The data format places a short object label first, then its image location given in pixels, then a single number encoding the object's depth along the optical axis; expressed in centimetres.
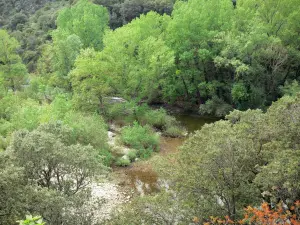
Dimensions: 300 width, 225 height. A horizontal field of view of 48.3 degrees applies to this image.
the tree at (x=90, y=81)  2784
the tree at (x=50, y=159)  1376
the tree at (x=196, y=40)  3105
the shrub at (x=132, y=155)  2434
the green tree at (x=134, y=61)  2869
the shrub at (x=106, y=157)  2323
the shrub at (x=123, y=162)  2375
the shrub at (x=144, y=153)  2471
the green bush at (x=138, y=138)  2539
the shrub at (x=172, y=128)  2845
